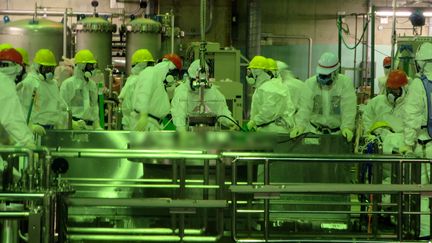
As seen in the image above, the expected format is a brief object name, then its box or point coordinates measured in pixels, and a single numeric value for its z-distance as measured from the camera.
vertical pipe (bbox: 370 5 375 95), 11.10
